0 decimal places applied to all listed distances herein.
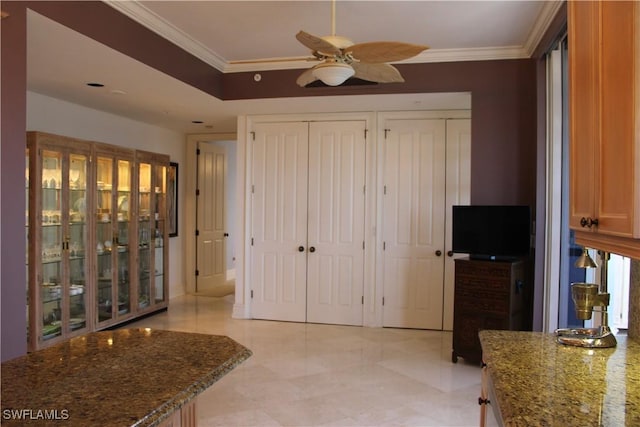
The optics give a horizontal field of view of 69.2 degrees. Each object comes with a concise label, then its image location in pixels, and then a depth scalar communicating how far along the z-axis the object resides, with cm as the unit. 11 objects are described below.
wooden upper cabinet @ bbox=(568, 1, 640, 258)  126
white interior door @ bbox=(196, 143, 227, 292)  701
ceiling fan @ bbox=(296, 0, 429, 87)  228
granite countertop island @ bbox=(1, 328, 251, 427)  113
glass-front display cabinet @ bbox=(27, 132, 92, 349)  403
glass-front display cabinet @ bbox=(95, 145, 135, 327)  488
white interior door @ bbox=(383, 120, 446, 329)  504
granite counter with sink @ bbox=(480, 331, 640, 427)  123
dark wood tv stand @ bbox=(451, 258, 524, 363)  377
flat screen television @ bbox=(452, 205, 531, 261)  380
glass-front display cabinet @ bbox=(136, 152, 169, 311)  551
